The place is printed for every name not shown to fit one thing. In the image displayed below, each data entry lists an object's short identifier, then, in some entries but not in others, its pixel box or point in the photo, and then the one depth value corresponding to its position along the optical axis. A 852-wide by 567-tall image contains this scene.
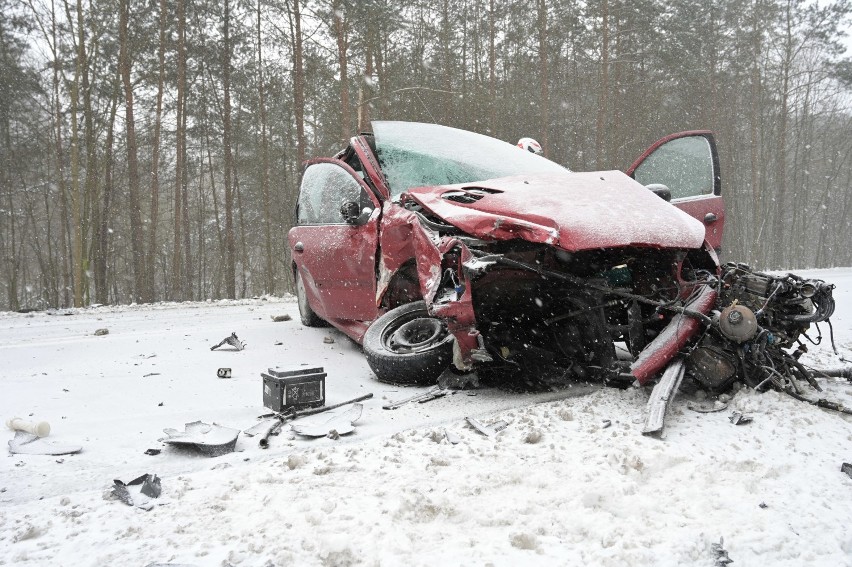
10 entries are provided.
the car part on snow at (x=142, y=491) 2.08
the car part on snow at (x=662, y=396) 2.61
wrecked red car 3.13
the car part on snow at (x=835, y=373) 3.44
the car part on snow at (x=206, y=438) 2.62
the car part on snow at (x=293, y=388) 3.20
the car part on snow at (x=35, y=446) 2.62
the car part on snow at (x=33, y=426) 2.82
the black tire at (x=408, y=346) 3.73
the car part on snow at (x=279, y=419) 2.71
